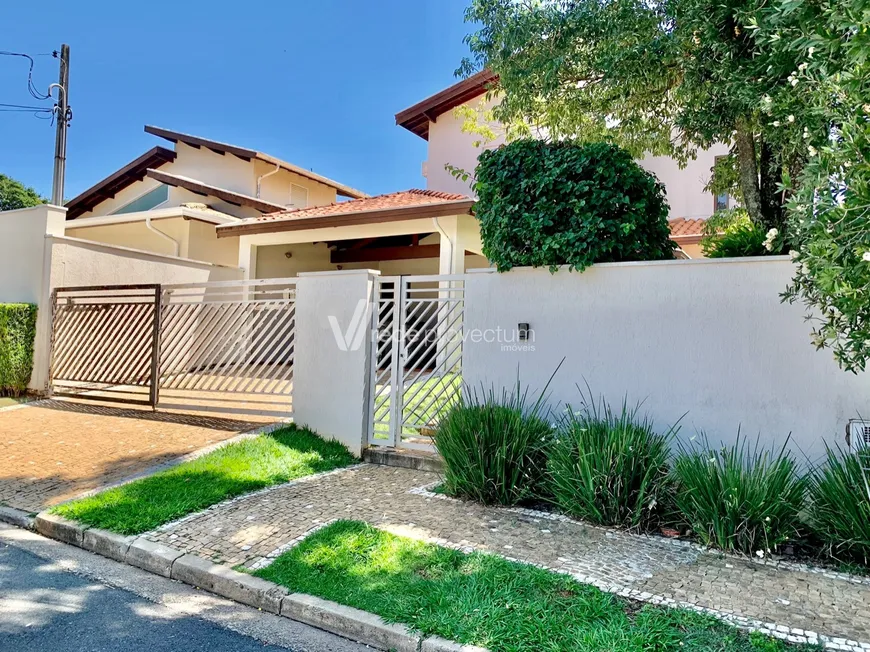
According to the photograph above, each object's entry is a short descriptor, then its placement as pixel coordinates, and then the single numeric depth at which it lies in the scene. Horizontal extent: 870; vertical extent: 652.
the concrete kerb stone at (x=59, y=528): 4.40
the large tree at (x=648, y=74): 5.62
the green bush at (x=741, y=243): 5.67
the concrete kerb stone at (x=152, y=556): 3.91
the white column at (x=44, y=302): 9.98
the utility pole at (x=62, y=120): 12.41
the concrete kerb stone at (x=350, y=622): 2.95
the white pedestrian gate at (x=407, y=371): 6.59
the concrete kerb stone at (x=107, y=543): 4.15
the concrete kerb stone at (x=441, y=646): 2.80
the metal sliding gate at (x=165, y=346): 8.23
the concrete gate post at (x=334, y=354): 6.82
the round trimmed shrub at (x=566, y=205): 5.54
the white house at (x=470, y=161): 14.62
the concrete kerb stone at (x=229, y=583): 3.44
